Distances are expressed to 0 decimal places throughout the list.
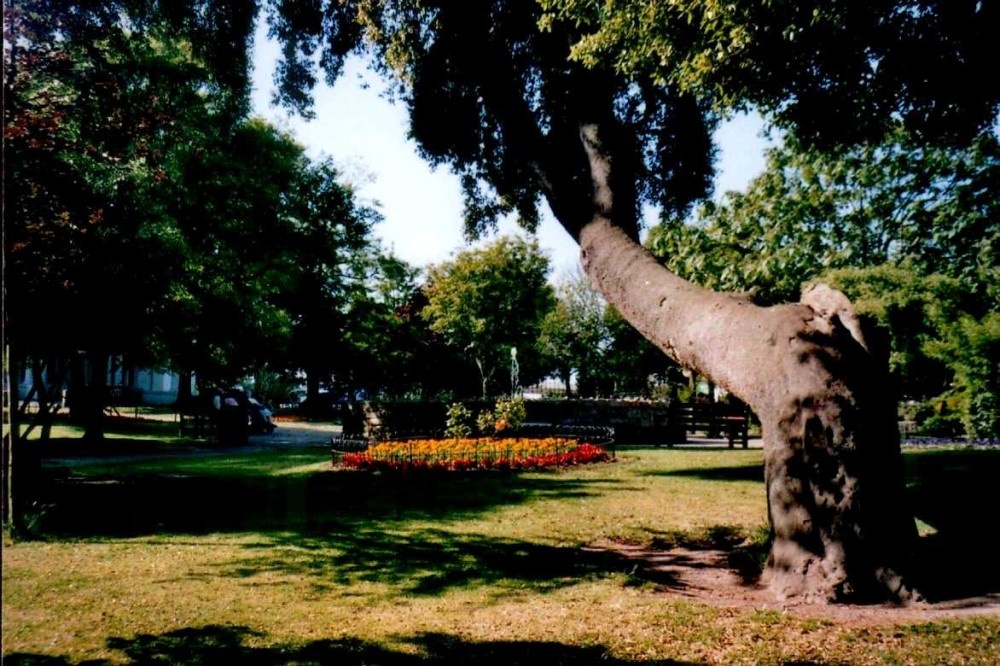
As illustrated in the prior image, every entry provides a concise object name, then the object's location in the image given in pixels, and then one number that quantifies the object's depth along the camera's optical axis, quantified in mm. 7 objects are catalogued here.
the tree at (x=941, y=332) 14203
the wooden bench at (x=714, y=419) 19734
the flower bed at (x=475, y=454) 12586
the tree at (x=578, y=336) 38188
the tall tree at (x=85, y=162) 6805
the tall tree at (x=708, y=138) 5281
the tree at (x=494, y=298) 27734
